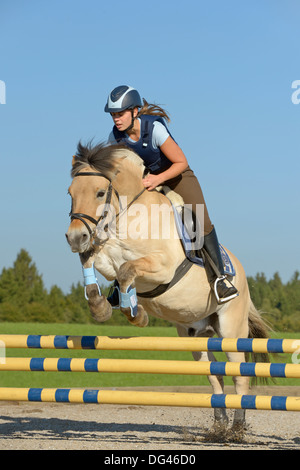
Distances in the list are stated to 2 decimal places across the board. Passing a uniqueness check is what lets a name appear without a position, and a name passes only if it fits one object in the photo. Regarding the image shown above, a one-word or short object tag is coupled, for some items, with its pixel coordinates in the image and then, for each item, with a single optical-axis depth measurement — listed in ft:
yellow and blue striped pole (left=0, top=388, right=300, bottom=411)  25.63
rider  29.19
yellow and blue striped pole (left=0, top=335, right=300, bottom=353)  25.91
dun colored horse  26.22
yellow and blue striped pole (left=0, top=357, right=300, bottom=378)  26.40
